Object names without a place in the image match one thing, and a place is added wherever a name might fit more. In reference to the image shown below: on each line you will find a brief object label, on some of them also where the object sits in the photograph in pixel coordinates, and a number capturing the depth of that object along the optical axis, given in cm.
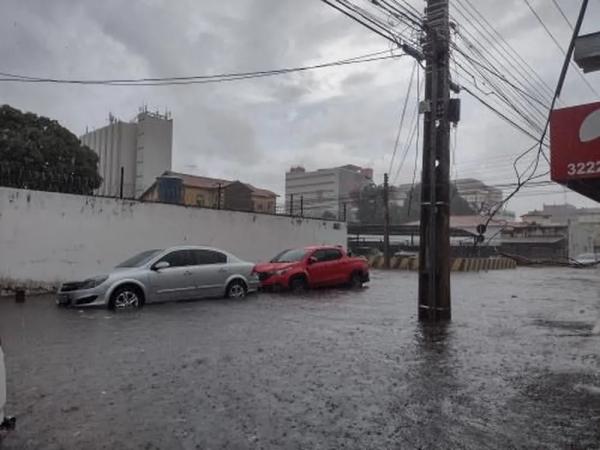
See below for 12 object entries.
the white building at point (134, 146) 5297
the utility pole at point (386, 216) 3490
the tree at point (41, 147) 3198
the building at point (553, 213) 9441
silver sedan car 1211
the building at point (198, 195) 2150
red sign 730
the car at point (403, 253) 4279
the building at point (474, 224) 6234
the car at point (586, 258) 4949
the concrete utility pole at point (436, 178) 1096
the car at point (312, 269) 1666
